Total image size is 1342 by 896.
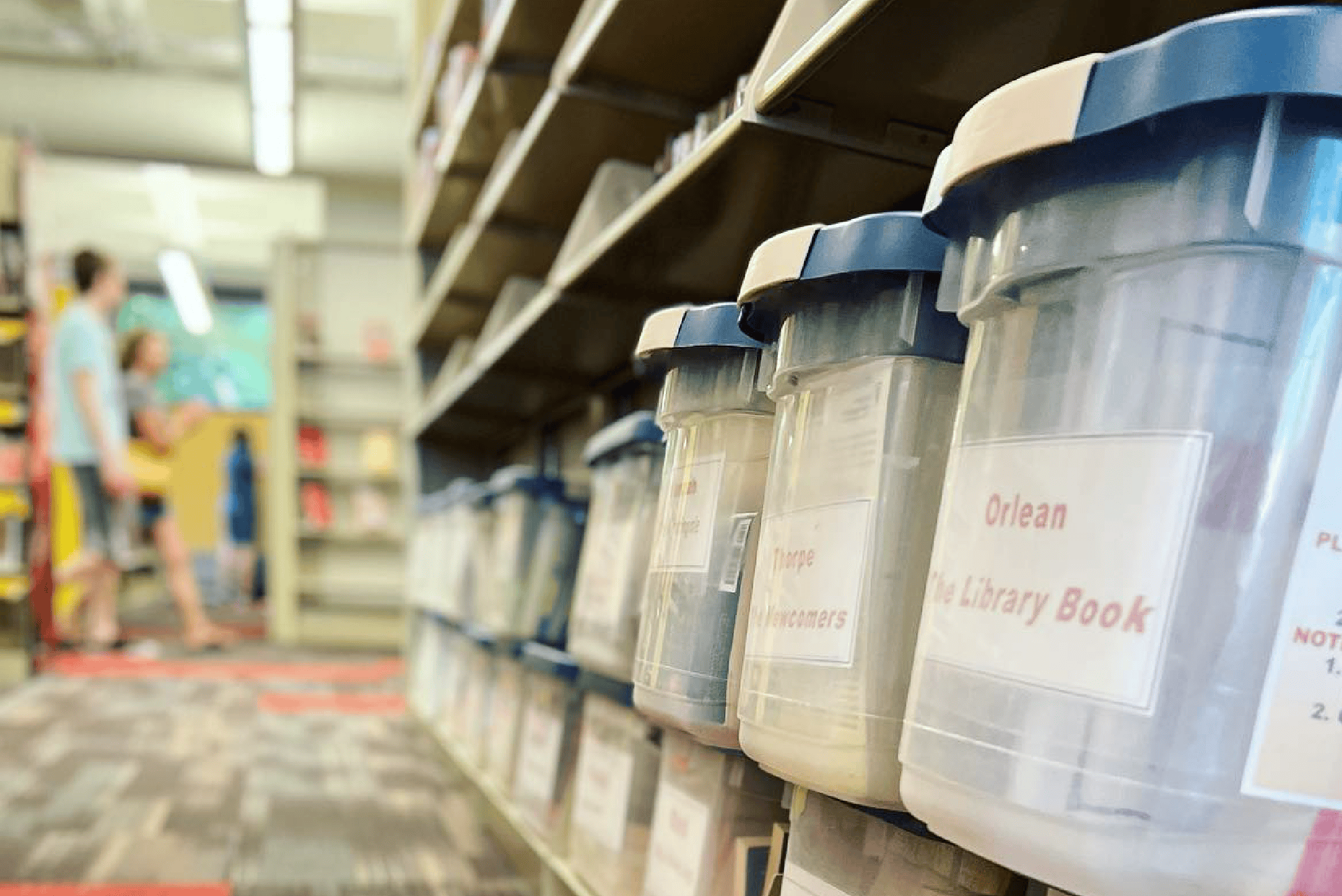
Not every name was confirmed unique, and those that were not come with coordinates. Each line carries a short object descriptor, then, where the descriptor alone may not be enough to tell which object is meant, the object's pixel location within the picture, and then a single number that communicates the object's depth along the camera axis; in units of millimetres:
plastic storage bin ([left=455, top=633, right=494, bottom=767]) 2578
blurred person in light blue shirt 4762
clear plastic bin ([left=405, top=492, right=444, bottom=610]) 3414
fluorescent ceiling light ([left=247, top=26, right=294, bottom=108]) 5414
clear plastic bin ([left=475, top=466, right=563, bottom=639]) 2209
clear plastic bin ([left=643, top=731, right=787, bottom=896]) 1098
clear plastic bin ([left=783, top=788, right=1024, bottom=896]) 744
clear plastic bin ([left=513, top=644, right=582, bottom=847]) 1811
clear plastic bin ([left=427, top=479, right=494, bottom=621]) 2705
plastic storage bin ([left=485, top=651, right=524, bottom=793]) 2229
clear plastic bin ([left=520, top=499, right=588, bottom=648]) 2096
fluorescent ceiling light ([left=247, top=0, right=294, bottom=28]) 5027
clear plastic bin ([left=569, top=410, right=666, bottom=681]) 1445
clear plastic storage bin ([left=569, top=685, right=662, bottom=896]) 1413
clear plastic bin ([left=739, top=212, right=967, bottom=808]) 731
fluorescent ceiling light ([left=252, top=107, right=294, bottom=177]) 6797
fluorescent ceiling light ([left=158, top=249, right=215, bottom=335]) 10664
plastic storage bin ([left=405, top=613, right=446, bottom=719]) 3389
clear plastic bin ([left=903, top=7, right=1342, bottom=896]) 507
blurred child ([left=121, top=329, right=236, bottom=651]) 5367
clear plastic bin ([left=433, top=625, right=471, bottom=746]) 2961
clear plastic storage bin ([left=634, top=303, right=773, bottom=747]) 1005
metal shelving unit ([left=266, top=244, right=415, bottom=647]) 5879
